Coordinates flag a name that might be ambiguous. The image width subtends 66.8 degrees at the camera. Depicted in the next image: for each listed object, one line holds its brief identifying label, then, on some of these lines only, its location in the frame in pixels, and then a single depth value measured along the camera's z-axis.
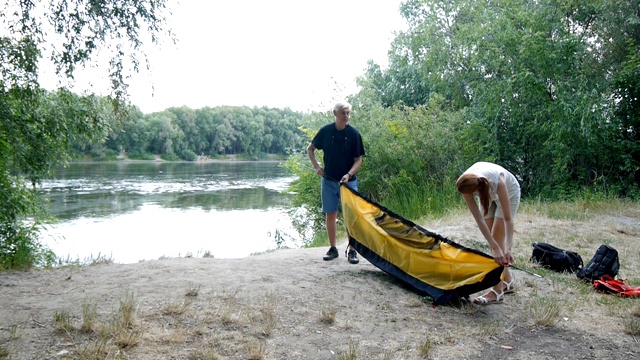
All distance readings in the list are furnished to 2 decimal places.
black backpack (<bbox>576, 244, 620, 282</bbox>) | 5.72
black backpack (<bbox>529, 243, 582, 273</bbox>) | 6.23
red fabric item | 5.24
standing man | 6.07
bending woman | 4.32
